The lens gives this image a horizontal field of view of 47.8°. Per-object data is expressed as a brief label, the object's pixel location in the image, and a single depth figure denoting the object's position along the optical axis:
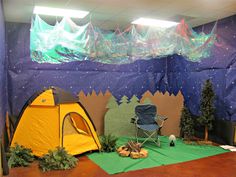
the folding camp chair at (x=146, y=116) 5.11
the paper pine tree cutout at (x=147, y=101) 5.93
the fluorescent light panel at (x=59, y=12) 4.49
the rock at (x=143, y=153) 4.27
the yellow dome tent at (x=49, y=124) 4.19
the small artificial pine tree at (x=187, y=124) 5.52
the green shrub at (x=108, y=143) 4.56
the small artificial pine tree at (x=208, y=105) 5.18
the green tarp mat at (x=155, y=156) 3.90
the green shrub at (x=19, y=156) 3.85
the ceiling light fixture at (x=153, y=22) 5.19
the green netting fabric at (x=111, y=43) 4.25
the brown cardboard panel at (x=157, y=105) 5.72
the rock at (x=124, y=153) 4.29
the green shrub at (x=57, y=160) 3.75
